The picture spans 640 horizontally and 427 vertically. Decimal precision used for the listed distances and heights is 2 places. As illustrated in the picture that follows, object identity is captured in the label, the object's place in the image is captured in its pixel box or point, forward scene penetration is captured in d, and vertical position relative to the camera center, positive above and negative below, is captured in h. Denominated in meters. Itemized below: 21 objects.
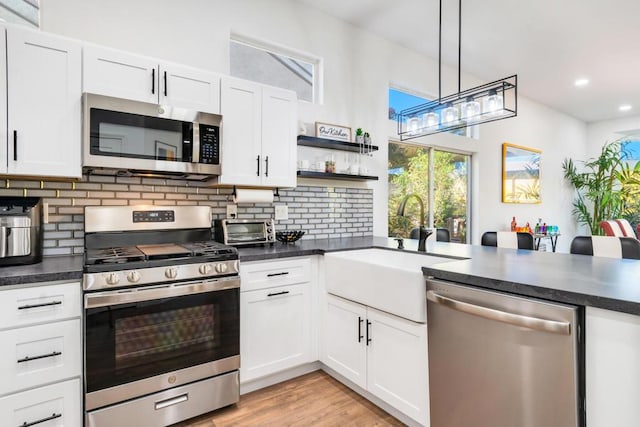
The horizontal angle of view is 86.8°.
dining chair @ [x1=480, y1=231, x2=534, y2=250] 2.85 -0.23
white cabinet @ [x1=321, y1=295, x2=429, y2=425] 1.73 -0.83
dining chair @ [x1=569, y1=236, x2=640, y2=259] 2.50 -0.25
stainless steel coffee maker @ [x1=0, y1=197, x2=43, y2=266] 1.65 -0.10
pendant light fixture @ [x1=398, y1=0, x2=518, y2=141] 2.26 +0.74
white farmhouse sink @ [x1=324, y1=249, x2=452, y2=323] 1.72 -0.39
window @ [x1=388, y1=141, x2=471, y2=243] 3.95 +0.34
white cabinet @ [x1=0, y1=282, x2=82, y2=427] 1.48 -0.66
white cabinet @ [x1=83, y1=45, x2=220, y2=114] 1.95 +0.82
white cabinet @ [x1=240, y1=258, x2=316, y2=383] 2.16 -0.71
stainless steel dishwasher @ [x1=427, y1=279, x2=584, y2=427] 1.20 -0.60
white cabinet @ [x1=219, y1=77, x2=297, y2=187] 2.40 +0.58
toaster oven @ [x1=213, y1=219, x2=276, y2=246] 2.51 -0.15
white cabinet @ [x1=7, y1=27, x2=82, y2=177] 1.74 +0.58
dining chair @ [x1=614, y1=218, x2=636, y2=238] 4.89 -0.21
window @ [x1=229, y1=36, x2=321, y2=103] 2.92 +1.34
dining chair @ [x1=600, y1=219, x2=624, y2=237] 4.66 -0.20
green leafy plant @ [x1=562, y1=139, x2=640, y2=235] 6.18 +0.55
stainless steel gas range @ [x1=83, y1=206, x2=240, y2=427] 1.65 -0.61
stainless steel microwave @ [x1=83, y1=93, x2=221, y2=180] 1.90 +0.45
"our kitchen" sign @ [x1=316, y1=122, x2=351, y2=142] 3.19 +0.79
